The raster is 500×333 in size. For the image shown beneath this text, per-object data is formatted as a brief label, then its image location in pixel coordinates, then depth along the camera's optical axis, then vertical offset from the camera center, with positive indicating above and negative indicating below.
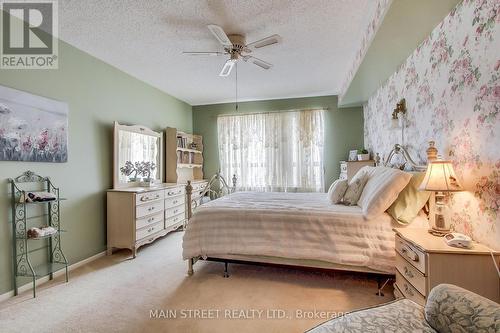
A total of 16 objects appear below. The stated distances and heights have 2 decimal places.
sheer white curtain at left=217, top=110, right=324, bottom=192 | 5.05 +0.40
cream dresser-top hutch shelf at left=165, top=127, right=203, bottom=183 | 4.64 +0.26
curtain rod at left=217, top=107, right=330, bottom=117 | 5.03 +1.22
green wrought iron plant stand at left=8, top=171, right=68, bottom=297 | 2.30 -0.59
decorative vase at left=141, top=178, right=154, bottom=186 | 3.83 -0.20
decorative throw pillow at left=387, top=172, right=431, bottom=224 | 2.11 -0.31
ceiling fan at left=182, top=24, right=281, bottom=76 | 2.24 +1.25
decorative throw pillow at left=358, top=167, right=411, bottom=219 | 2.14 -0.23
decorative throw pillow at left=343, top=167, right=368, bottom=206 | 2.65 -0.25
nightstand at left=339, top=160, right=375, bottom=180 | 4.13 +0.02
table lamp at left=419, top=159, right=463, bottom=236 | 1.66 -0.12
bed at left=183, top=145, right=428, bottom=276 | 2.15 -0.65
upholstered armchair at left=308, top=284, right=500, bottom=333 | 0.95 -0.66
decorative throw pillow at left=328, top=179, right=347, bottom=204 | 2.73 -0.28
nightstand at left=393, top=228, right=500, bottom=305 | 1.42 -0.62
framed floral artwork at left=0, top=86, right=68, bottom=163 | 2.23 +0.43
